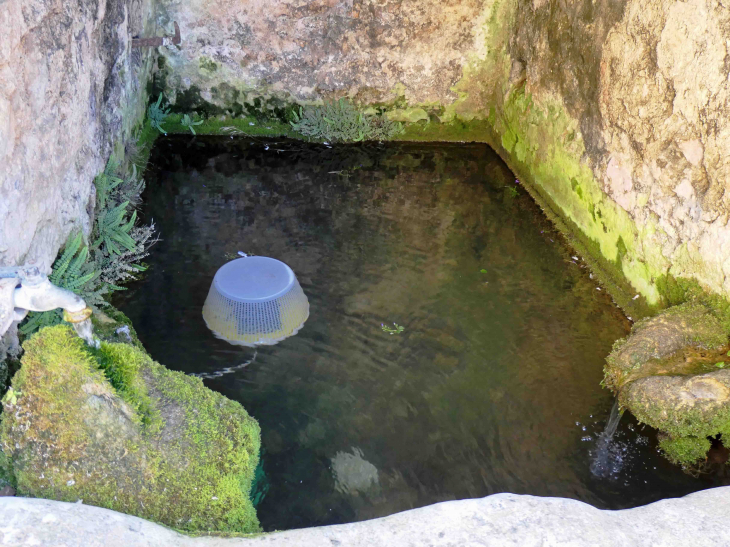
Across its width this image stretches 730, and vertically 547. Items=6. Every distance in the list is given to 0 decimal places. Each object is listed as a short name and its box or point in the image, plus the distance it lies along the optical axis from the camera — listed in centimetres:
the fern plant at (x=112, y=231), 475
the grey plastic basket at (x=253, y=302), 416
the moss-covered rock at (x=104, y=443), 270
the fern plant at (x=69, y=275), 355
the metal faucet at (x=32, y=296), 250
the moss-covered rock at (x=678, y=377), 360
